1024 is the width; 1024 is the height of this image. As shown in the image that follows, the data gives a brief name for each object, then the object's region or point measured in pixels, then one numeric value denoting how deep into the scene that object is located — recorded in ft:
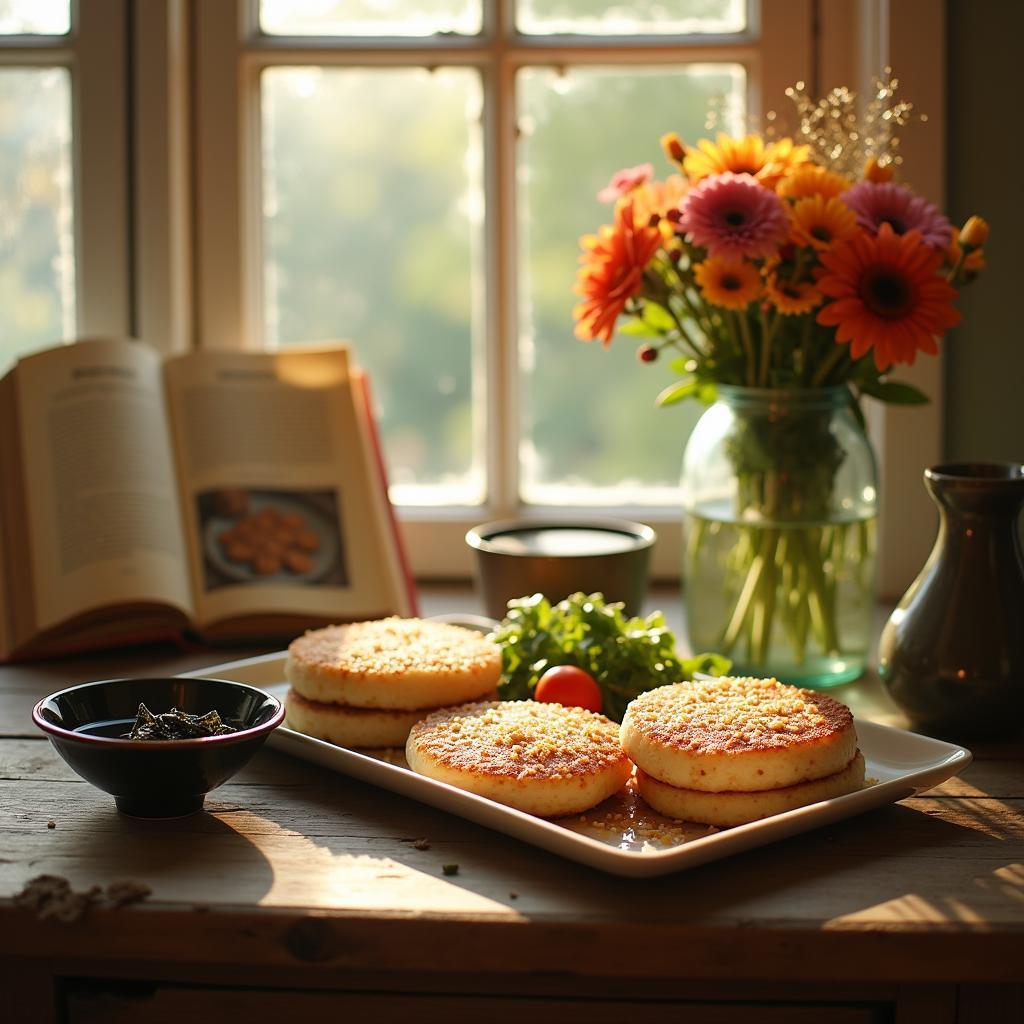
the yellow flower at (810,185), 4.16
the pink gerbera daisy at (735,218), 4.07
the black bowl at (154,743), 3.60
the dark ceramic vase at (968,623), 3.96
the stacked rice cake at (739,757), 3.60
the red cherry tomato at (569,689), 4.02
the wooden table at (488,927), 3.41
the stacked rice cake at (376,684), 3.90
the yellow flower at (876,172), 4.21
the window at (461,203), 5.02
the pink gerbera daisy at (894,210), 4.15
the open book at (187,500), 4.53
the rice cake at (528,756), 3.62
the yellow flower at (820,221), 4.10
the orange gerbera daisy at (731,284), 4.12
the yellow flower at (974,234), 4.14
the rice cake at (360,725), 3.90
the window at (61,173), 4.99
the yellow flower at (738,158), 4.24
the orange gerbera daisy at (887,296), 4.07
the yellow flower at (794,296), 4.10
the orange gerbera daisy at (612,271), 4.18
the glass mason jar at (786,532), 4.25
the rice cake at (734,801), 3.60
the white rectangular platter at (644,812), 3.48
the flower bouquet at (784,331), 4.08
